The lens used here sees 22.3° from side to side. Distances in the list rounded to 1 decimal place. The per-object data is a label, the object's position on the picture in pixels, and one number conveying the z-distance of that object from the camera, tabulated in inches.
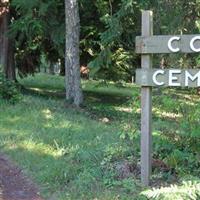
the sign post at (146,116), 264.4
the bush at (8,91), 542.5
